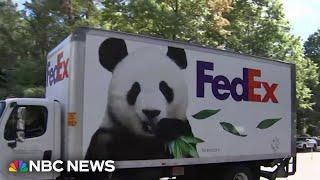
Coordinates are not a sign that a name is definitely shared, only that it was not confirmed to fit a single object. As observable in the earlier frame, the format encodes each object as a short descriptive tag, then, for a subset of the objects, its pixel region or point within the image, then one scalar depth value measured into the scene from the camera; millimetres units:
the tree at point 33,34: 26953
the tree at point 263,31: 39000
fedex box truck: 9719
